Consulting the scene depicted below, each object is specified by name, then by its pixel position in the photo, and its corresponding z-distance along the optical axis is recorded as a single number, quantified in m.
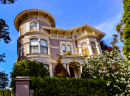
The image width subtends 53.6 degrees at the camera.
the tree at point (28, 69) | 11.13
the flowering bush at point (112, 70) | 9.41
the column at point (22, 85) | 7.44
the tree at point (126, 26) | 11.07
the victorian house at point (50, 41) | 15.74
